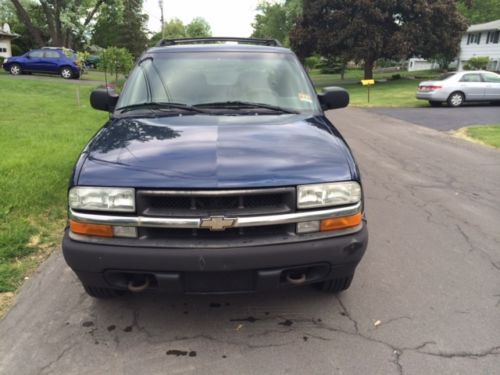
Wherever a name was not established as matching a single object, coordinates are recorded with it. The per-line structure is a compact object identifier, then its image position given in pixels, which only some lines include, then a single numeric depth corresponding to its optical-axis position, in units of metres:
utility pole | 42.75
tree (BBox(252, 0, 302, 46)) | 57.84
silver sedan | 18.19
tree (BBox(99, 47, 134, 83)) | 19.09
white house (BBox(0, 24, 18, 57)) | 39.09
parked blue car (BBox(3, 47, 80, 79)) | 26.14
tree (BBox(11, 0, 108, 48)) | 36.44
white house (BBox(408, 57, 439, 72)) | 59.62
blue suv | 2.53
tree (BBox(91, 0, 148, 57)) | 48.00
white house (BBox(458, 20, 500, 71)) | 41.75
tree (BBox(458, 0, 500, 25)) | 55.05
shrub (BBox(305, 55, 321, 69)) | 57.41
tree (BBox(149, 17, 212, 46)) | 77.25
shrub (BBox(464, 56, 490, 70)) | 34.94
